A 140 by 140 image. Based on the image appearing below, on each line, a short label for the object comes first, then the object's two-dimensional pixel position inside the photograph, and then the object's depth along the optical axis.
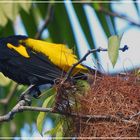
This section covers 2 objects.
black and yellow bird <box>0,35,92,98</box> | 7.33
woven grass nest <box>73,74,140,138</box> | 6.30
